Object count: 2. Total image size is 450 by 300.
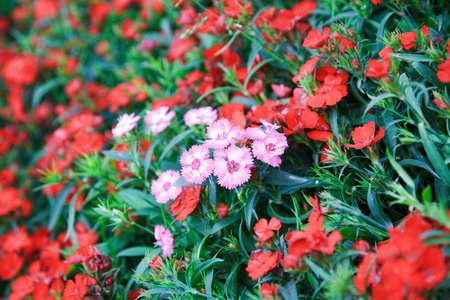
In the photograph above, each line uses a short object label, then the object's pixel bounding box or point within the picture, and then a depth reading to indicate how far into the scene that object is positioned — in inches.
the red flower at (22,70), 36.5
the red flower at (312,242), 20.2
